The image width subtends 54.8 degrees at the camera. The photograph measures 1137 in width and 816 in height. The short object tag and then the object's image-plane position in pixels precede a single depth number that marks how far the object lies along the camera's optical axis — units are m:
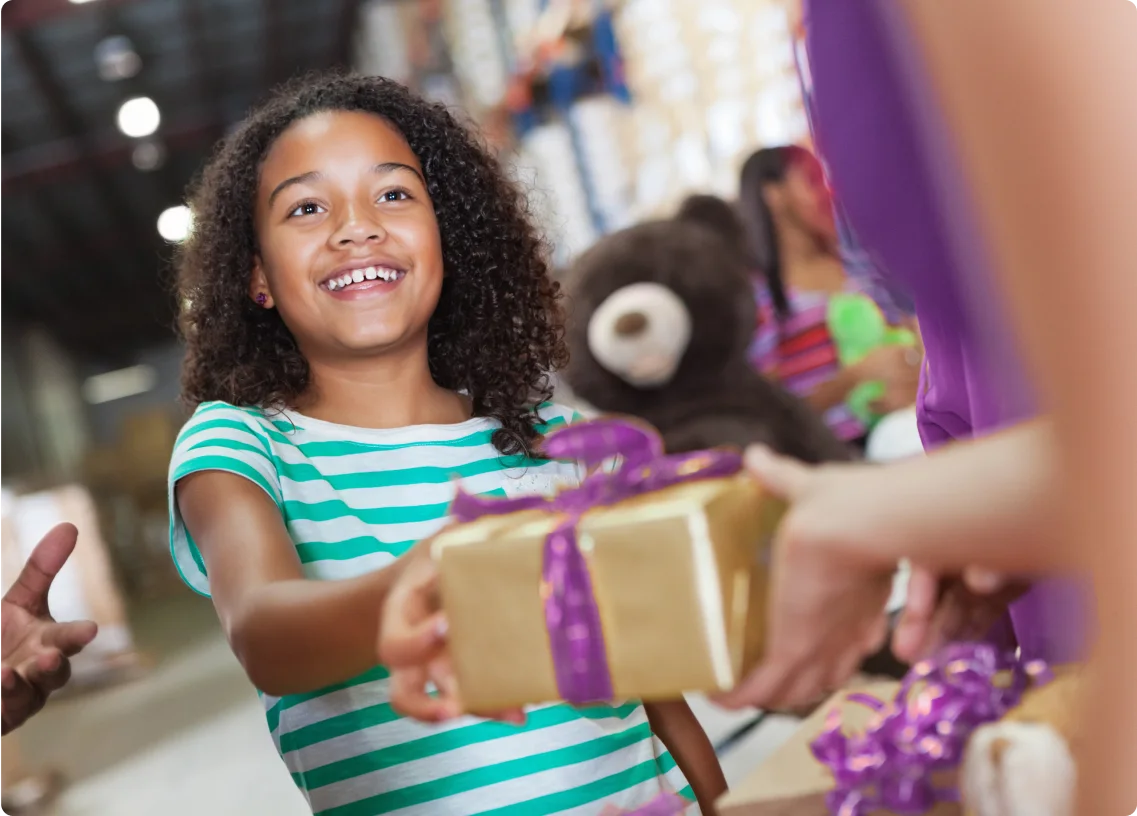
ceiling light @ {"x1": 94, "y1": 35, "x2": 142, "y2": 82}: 4.21
